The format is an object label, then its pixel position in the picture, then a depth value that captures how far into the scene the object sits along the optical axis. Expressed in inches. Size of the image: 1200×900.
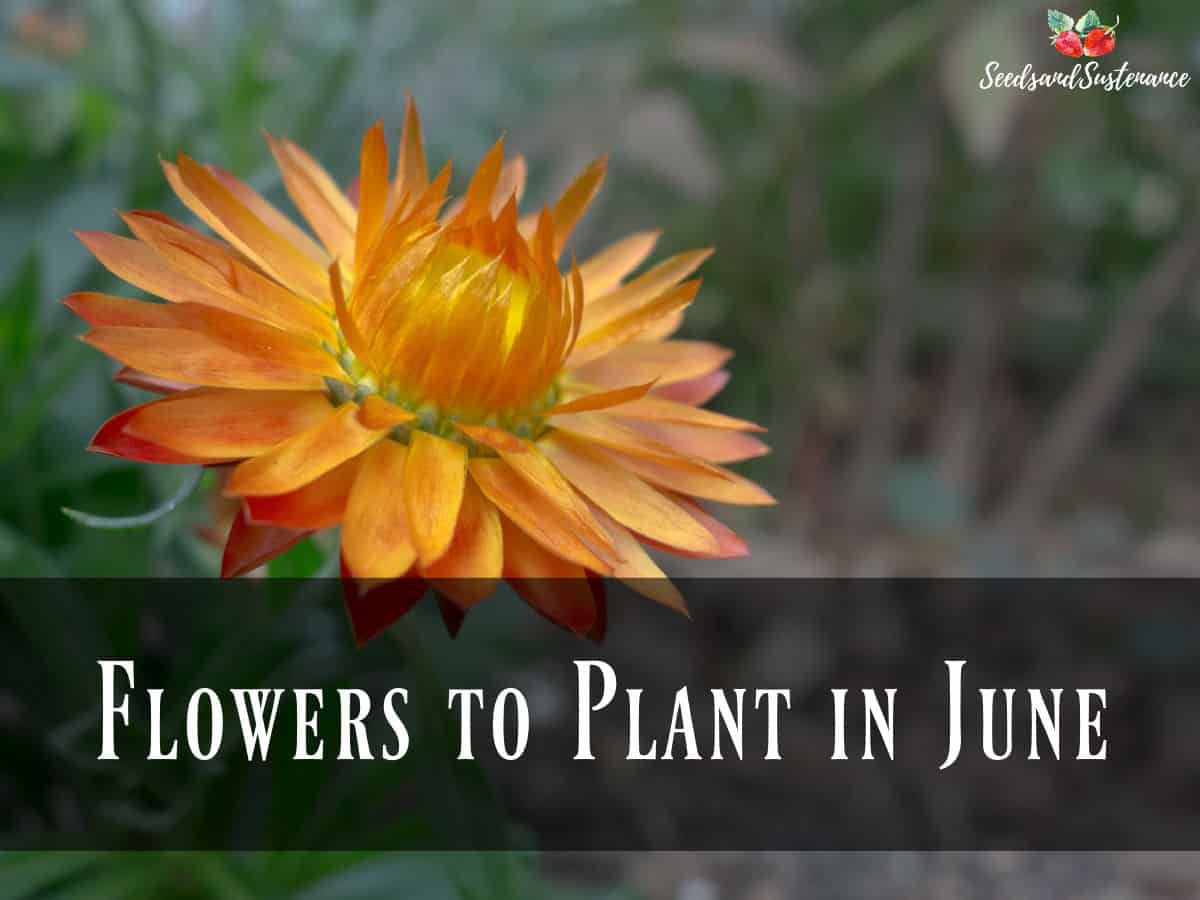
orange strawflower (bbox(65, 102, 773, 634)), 8.6
